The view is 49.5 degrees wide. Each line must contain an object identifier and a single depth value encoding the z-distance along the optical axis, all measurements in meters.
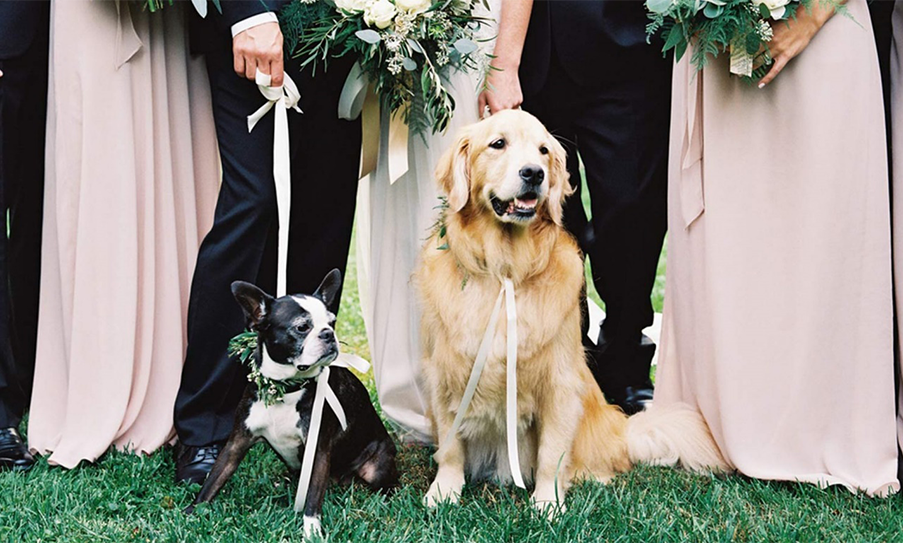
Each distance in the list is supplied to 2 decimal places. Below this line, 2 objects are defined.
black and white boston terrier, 2.93
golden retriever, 3.32
